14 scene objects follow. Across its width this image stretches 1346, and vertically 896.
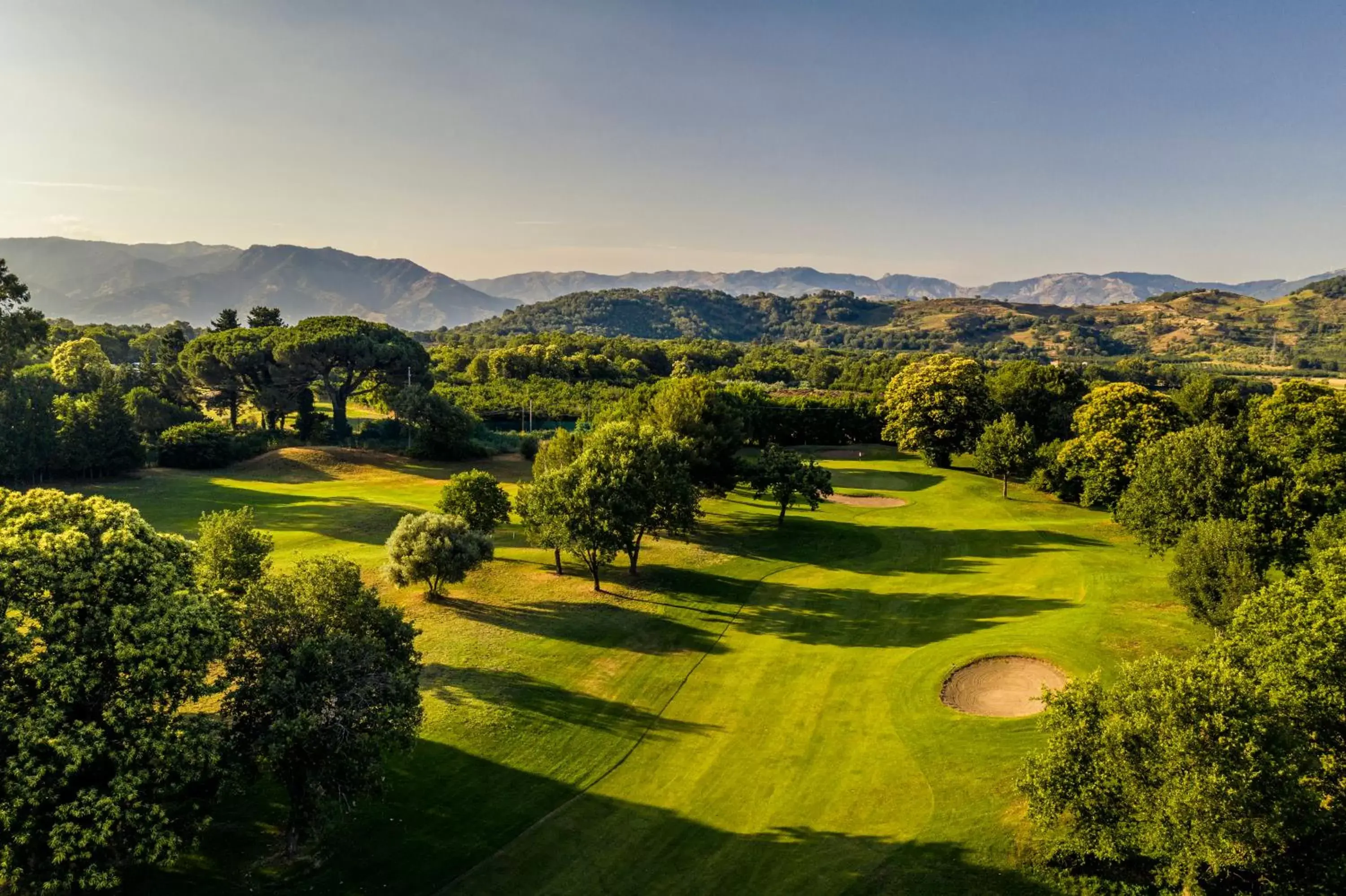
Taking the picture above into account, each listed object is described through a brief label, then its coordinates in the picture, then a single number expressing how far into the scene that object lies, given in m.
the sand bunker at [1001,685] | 31.86
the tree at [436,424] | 86.69
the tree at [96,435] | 69.62
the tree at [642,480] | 43.53
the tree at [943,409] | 89.44
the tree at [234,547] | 32.84
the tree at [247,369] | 90.69
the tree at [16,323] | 60.28
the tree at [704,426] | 62.84
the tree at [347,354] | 89.12
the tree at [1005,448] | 72.88
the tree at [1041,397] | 91.50
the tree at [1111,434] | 64.12
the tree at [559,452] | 55.31
